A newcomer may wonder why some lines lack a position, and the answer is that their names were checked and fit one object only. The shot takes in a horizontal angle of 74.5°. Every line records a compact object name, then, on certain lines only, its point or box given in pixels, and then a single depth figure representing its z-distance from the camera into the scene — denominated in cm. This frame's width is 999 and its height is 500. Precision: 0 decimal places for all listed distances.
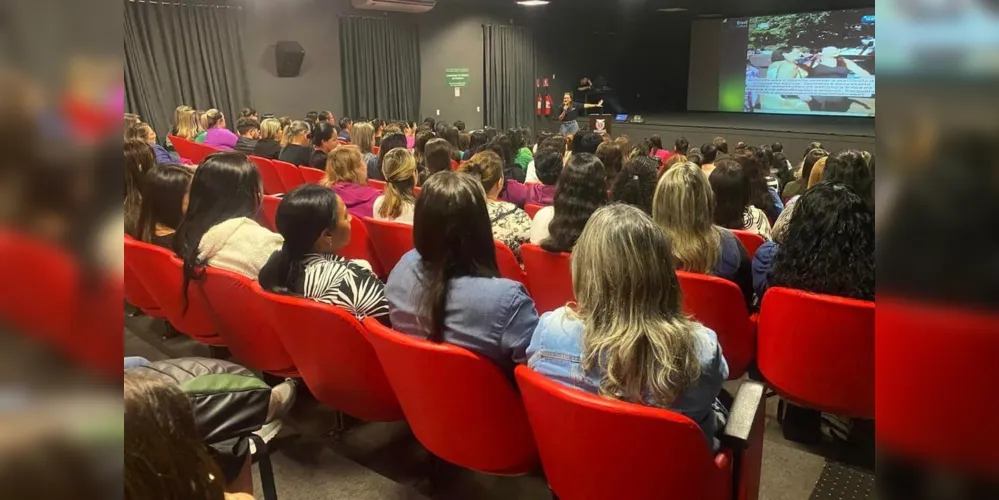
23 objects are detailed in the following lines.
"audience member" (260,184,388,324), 216
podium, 1177
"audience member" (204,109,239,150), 649
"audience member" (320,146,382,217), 389
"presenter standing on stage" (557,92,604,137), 1339
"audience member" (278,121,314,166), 548
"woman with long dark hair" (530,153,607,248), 275
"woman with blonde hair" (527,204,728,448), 150
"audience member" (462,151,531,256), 325
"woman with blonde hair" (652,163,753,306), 251
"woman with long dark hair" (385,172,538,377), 181
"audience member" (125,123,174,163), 476
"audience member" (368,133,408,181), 493
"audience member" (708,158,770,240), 303
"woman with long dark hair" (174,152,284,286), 245
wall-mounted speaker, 1006
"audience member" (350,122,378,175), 589
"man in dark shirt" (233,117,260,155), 623
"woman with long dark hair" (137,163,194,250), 278
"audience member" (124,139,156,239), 265
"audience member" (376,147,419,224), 340
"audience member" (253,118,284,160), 595
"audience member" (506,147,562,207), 407
